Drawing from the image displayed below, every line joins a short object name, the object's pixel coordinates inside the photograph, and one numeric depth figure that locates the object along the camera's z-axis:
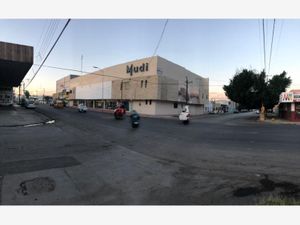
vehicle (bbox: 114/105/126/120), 27.02
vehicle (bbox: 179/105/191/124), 25.66
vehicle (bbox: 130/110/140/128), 19.19
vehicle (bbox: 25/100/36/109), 47.59
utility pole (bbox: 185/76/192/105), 54.65
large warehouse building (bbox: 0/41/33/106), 21.66
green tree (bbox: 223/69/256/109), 43.94
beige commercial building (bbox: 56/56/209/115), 45.78
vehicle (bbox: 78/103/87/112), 40.65
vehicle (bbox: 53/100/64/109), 56.20
